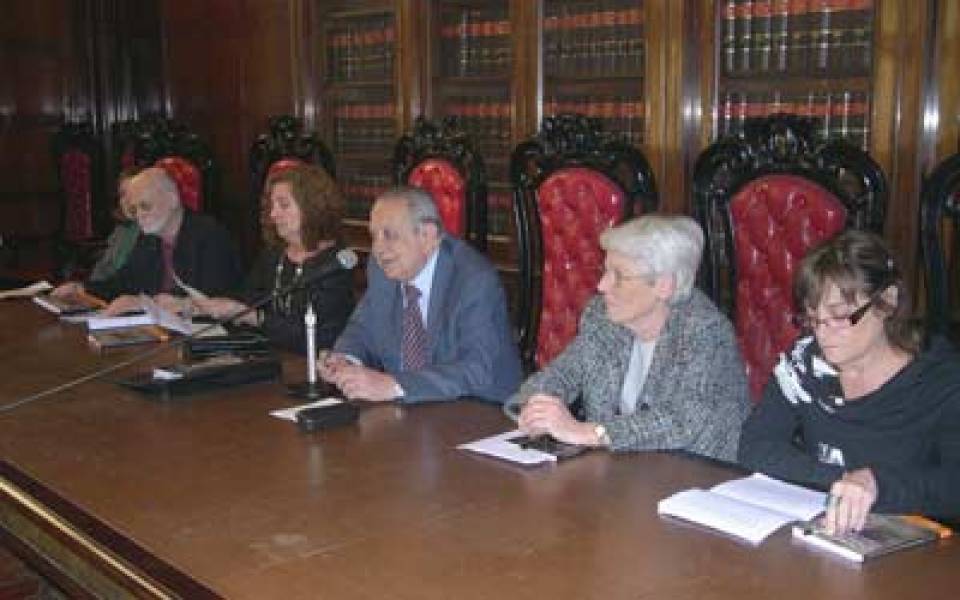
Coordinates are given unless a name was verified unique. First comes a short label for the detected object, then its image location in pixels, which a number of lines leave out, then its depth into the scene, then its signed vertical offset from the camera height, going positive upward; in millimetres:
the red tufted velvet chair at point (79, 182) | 6184 -161
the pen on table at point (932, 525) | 1554 -525
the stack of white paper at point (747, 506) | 1596 -529
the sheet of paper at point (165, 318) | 3208 -485
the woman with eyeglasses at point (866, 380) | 1885 -397
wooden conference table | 1439 -545
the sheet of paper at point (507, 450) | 1949 -531
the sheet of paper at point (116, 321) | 3245 -488
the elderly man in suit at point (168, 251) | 3928 -347
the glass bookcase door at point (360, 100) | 5203 +242
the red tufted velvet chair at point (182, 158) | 4914 -24
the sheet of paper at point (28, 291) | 3863 -478
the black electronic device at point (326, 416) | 2174 -517
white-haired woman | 2039 -429
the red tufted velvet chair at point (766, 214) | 2729 -161
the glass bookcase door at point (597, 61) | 4117 +335
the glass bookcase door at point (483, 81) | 4652 +295
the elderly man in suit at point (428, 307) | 2666 -379
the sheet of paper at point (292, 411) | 2277 -532
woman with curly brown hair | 3264 -313
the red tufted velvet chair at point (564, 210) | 3234 -176
